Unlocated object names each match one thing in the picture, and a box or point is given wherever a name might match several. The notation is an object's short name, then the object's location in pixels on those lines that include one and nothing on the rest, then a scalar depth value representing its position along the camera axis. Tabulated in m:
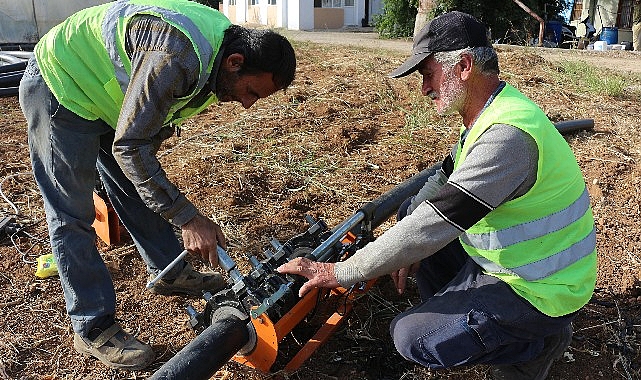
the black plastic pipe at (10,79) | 7.01
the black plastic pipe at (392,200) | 3.32
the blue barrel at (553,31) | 19.56
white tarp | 11.02
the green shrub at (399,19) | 19.09
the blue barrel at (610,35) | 20.88
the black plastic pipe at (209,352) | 2.29
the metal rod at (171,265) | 2.62
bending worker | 2.31
